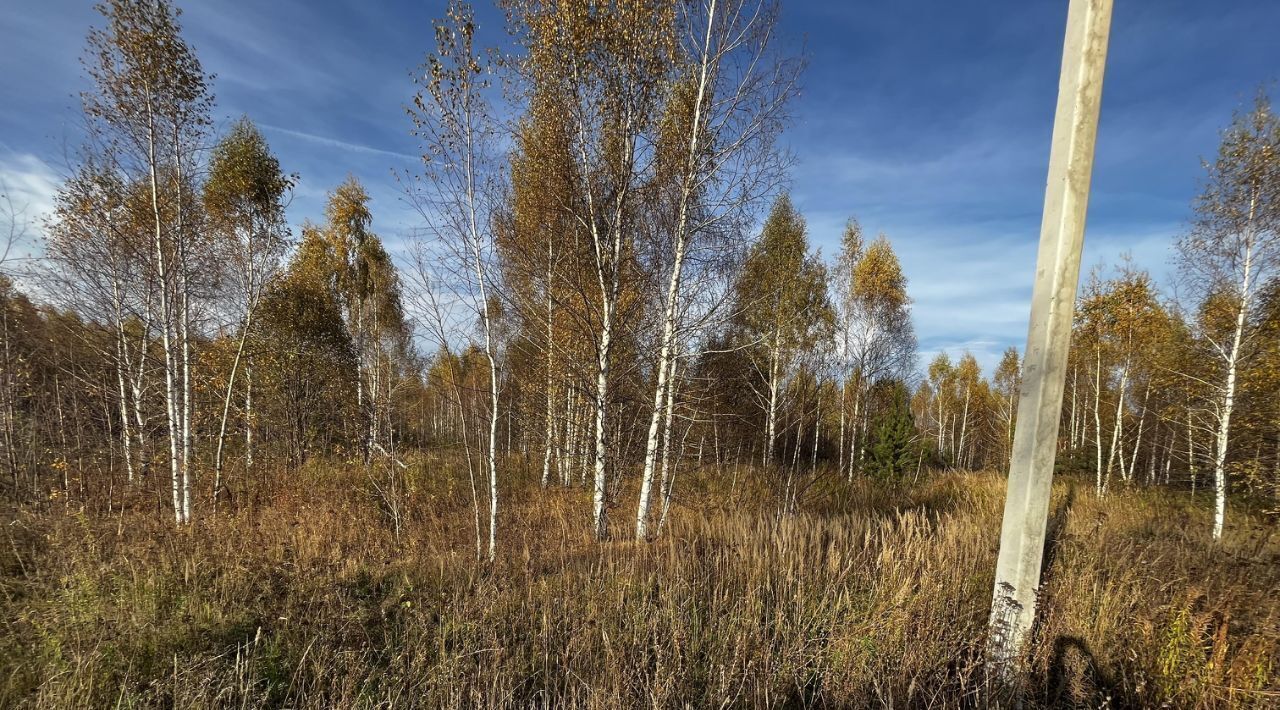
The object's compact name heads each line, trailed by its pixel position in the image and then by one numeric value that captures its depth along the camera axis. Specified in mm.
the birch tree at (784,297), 13641
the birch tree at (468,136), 5402
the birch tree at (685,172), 5773
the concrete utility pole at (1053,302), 2469
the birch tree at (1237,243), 8070
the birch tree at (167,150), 6609
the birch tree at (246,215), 8531
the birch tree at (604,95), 5629
